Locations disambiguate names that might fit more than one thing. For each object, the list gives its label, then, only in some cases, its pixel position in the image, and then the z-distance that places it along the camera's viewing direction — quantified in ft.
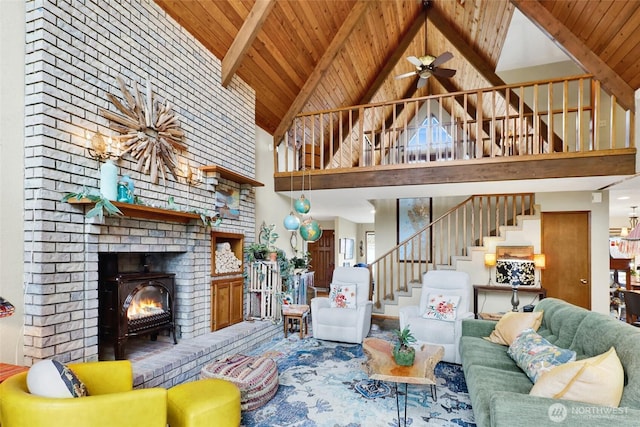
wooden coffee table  8.33
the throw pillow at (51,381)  5.43
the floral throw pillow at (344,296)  15.92
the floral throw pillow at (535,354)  7.44
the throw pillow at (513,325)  10.09
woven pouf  9.09
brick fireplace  8.02
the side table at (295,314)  16.11
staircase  18.95
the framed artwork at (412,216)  25.16
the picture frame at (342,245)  34.39
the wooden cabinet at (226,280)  13.96
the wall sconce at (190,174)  12.59
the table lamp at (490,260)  18.80
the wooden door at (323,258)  35.29
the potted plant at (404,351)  9.00
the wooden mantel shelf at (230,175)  13.42
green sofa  5.44
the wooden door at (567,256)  19.24
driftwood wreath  10.18
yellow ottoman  6.80
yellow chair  5.09
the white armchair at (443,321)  12.92
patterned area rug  8.80
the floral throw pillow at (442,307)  13.56
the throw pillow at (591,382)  5.64
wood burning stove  9.87
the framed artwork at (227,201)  14.93
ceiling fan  17.36
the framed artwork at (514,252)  18.52
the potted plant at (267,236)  18.31
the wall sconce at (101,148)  9.24
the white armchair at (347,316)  15.17
